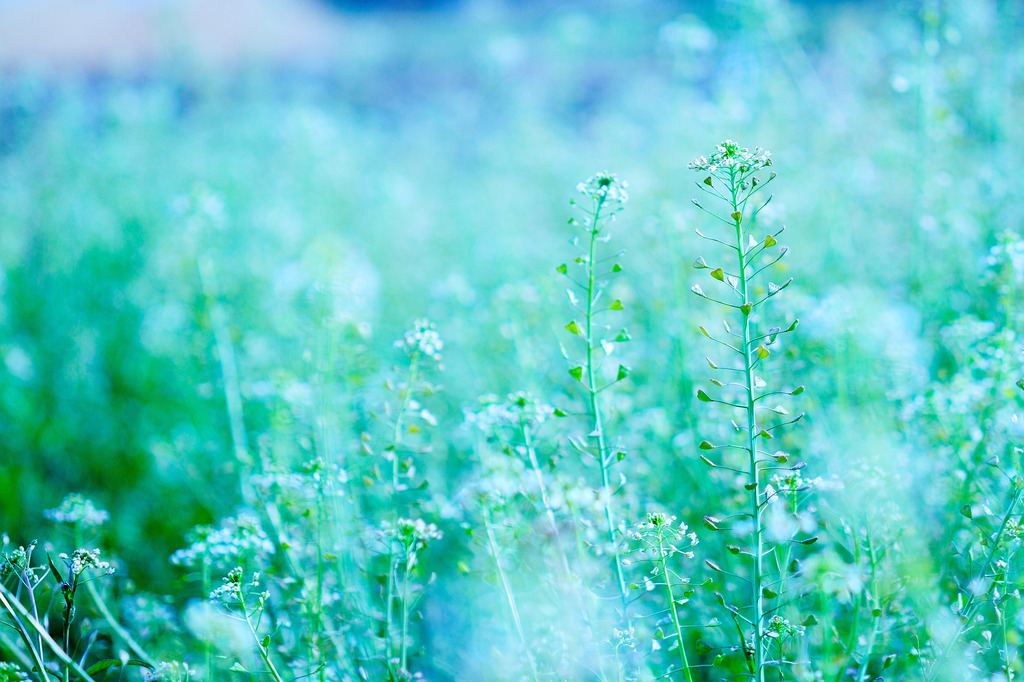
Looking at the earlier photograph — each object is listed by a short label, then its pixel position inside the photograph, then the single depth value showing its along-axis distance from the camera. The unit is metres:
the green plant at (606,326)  1.25
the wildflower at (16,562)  1.24
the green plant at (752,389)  1.22
